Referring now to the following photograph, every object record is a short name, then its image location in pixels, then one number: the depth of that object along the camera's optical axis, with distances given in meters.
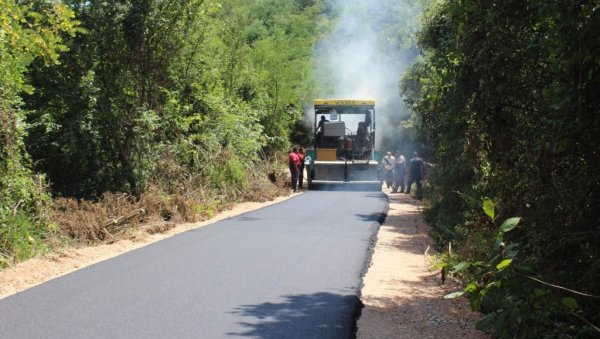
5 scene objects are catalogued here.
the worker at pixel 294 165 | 24.30
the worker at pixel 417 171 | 23.00
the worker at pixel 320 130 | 26.78
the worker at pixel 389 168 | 28.75
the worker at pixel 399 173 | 26.18
